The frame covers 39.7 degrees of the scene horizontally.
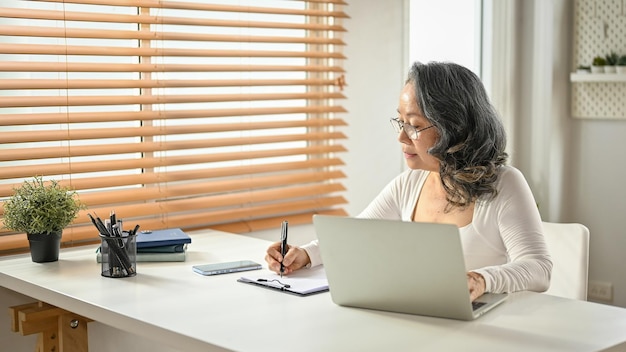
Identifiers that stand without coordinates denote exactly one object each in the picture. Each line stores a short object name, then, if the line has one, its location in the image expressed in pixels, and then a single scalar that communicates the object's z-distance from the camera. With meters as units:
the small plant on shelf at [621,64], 3.55
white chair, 2.32
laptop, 1.68
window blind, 2.58
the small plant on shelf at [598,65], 3.62
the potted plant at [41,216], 2.33
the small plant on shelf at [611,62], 3.59
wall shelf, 3.54
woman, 2.16
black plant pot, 2.35
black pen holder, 2.18
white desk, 1.58
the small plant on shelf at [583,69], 3.68
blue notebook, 2.38
